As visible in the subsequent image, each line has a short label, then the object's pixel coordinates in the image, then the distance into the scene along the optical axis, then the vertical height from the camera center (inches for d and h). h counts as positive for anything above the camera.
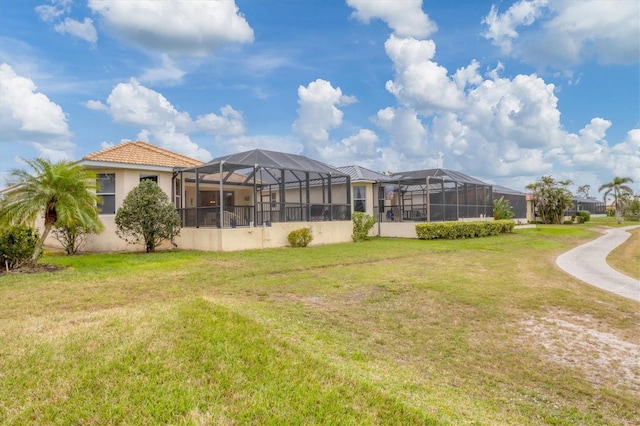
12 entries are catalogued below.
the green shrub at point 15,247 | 403.9 -25.8
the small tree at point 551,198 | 1569.9 +55.0
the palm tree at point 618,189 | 1685.5 +93.2
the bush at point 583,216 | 1711.6 -19.2
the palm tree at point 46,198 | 417.4 +25.4
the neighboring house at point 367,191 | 964.2 +60.4
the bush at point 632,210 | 1996.4 +2.5
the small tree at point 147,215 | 564.4 +6.1
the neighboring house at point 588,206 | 2027.6 +34.1
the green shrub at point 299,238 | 679.1 -36.4
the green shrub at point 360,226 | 827.6 -22.0
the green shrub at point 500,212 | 1155.0 +3.1
